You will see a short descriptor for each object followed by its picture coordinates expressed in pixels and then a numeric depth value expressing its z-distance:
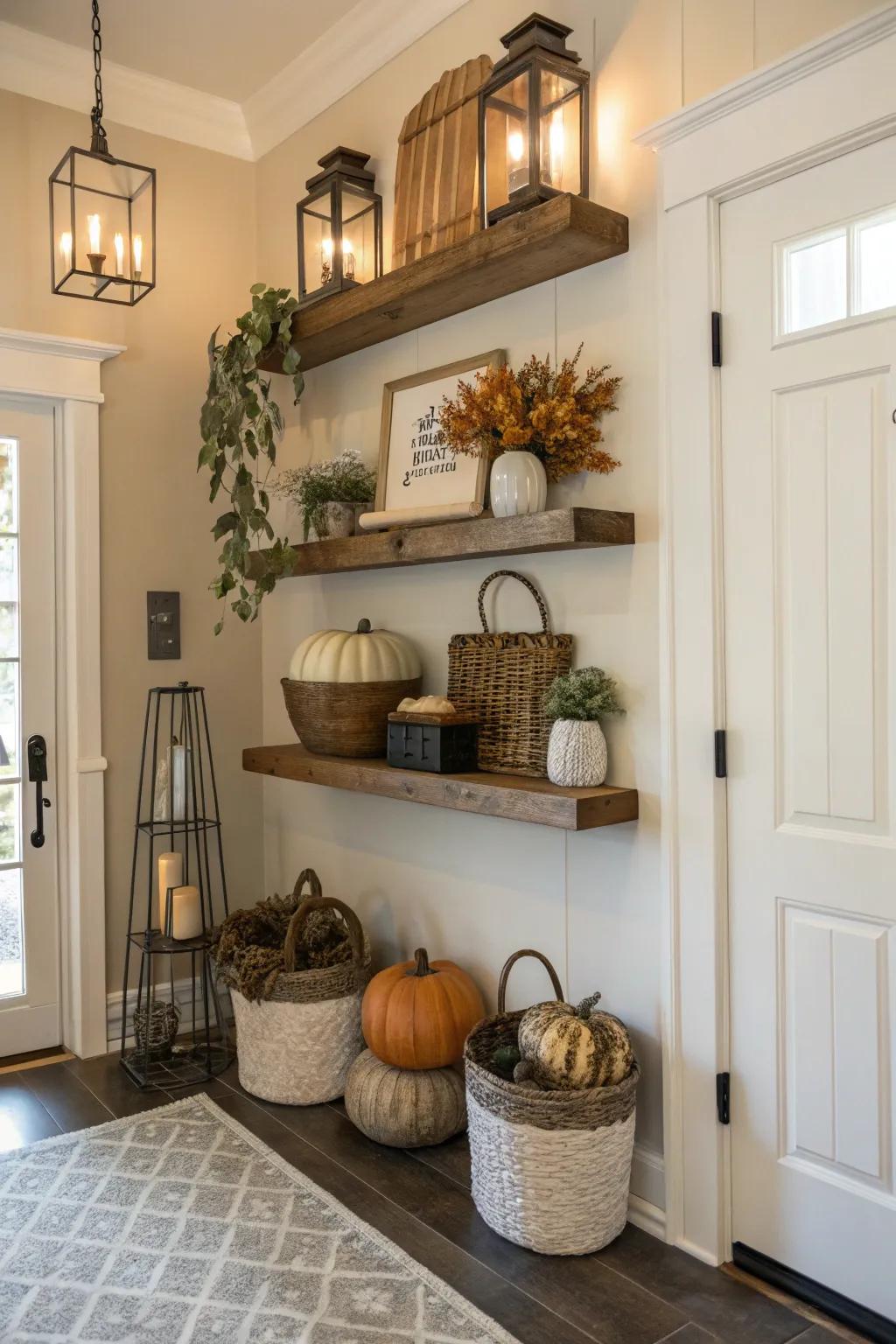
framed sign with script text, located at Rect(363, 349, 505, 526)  2.55
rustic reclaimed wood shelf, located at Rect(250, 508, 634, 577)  2.12
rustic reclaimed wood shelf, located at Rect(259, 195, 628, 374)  2.15
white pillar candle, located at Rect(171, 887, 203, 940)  3.09
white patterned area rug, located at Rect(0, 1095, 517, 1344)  1.88
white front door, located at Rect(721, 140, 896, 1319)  1.82
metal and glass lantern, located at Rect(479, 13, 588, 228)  2.19
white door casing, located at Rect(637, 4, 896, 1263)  2.04
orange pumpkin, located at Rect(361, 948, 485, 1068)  2.47
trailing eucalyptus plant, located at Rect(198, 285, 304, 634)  2.98
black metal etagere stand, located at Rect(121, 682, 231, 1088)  3.07
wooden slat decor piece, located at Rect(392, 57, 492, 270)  2.52
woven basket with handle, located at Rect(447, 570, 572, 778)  2.38
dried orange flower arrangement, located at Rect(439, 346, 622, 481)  2.25
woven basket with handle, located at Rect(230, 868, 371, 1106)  2.73
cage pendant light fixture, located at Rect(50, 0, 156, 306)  2.61
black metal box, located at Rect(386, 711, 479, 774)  2.46
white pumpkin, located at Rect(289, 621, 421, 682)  2.77
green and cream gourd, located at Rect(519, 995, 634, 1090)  2.07
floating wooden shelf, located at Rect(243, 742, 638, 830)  2.11
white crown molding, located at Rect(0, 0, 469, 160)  2.87
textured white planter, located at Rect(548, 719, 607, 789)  2.20
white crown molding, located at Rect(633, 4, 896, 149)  1.73
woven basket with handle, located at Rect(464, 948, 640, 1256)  2.03
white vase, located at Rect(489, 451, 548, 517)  2.28
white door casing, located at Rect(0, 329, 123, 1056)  3.15
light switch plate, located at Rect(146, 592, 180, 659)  3.32
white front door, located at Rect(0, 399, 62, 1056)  3.12
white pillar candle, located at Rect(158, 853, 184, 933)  3.10
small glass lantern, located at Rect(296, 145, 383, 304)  2.87
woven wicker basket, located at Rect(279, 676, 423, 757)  2.76
